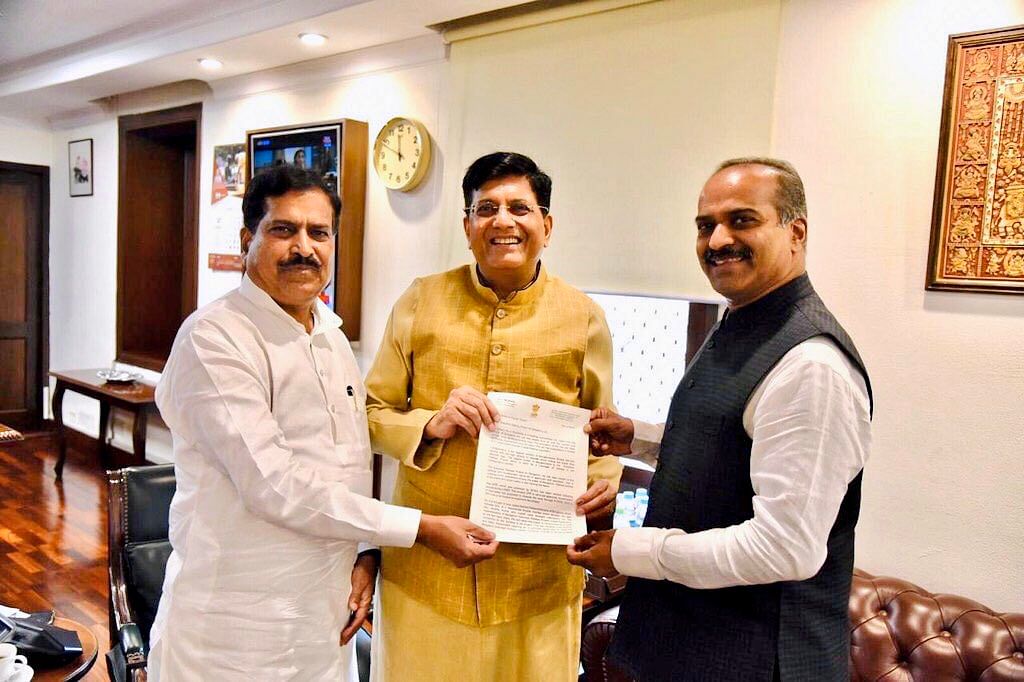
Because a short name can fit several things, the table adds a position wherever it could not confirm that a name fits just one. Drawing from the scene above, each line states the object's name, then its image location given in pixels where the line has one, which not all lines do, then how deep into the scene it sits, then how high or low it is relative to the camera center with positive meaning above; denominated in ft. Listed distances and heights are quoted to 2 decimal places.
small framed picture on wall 20.08 +2.49
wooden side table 16.07 -3.08
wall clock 11.64 +1.92
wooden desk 5.97 -3.38
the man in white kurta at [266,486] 4.32 -1.32
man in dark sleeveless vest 3.65 -0.98
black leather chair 6.75 -2.63
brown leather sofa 6.24 -2.96
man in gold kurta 4.95 -0.91
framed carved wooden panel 6.57 +1.19
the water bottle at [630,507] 8.79 -2.70
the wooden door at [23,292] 21.38 -1.09
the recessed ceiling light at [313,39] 11.97 +3.76
